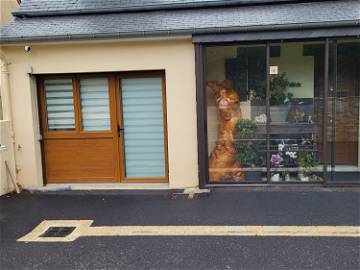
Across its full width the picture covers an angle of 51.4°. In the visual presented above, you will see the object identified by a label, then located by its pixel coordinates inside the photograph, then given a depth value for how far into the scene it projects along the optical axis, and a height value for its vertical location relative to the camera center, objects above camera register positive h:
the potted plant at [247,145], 6.55 -0.61
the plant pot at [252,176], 6.56 -1.15
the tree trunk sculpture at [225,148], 6.61 -0.65
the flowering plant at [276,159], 6.52 -0.86
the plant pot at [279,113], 6.44 -0.06
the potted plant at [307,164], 6.49 -0.97
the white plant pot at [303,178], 6.49 -1.20
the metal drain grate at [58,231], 4.83 -1.51
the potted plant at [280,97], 6.42 +0.21
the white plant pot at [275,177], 6.54 -1.18
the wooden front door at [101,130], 6.90 -0.27
